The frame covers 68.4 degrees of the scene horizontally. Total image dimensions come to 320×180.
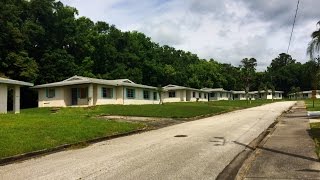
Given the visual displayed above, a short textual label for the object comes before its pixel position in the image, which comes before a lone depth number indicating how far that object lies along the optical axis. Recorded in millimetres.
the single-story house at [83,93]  25528
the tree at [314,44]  12591
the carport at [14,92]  17837
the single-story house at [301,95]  72379
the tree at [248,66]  74755
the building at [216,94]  55932
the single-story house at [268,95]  72777
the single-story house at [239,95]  69333
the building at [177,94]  43468
